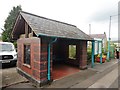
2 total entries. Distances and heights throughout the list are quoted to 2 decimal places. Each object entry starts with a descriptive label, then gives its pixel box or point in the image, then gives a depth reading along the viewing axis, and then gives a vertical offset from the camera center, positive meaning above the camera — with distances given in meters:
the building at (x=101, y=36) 29.80 +3.45
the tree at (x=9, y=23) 18.46 +5.27
